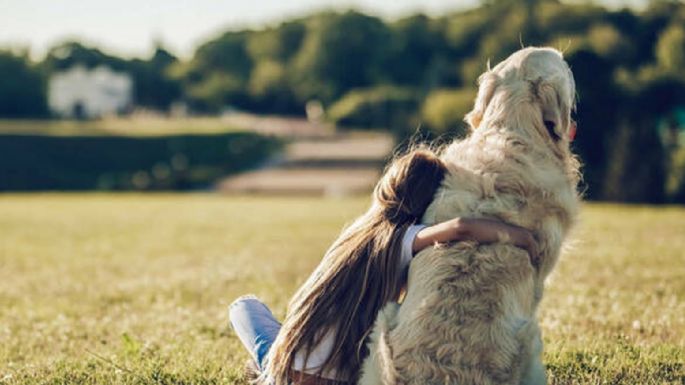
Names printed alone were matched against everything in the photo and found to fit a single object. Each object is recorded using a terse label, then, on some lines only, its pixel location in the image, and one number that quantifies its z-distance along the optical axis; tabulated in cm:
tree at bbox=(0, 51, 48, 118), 7538
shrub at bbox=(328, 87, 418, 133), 5972
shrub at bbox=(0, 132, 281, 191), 4288
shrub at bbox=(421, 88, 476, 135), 4603
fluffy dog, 347
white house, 9412
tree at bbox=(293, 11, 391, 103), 6988
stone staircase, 3962
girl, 361
